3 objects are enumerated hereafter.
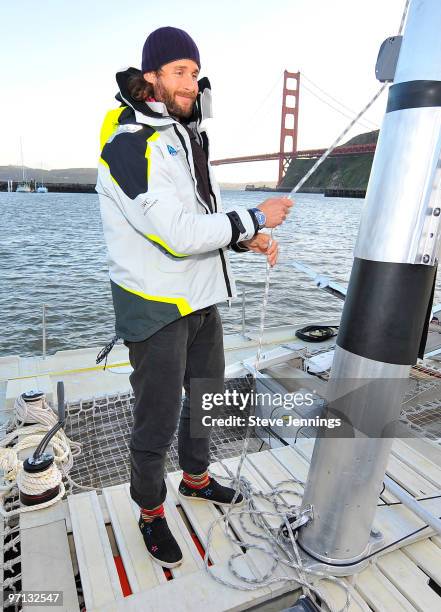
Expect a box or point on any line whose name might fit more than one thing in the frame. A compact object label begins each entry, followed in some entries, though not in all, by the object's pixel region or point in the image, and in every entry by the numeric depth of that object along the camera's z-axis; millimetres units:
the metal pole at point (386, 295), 1263
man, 1530
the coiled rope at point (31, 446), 2074
